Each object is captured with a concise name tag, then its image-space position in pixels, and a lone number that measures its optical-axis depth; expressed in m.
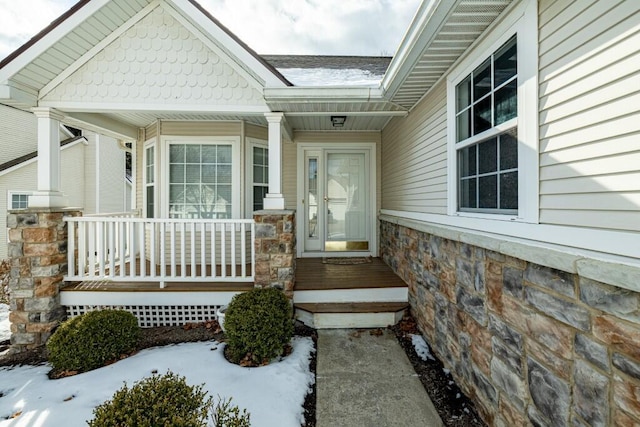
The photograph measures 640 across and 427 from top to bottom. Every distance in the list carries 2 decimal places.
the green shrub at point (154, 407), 1.70
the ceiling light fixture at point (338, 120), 4.78
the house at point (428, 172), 1.45
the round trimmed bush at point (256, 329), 3.01
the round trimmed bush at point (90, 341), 2.98
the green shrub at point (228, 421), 1.75
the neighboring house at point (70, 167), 8.73
